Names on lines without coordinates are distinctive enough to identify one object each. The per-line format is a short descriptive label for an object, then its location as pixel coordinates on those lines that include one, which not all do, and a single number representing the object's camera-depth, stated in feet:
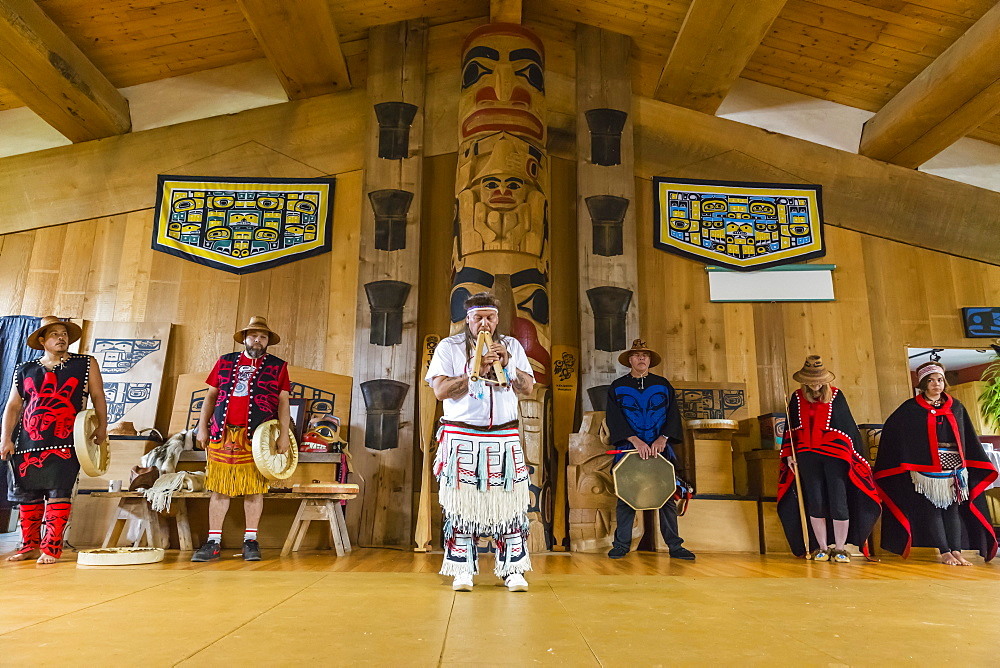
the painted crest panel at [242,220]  20.52
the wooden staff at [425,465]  17.11
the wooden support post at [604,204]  19.42
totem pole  17.42
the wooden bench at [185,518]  15.55
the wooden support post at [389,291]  18.44
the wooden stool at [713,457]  17.78
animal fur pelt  16.43
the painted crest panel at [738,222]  20.99
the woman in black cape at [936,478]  15.99
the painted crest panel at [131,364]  19.03
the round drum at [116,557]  12.17
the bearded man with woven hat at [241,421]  14.05
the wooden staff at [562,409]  17.79
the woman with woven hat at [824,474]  16.06
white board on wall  20.63
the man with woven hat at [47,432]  13.53
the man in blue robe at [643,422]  15.98
